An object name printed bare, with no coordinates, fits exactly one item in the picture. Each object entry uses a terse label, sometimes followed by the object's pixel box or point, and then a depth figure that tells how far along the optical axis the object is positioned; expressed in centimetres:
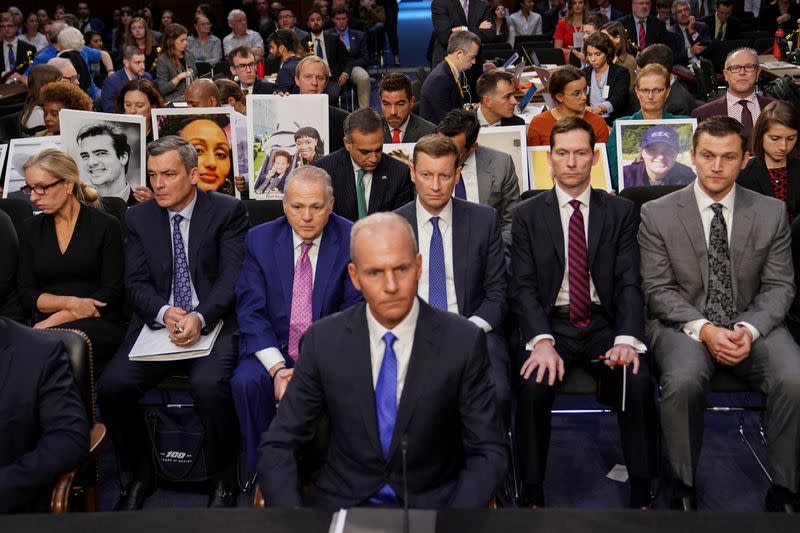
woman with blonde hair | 438
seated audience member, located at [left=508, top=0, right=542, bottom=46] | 1387
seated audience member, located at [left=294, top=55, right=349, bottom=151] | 678
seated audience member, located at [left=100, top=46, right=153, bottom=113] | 817
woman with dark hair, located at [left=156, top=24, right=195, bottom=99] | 945
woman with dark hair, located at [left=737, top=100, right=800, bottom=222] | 470
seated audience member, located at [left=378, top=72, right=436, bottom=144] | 605
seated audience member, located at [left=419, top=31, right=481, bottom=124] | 731
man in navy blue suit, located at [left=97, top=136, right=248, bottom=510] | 399
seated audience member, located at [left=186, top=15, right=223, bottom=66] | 1283
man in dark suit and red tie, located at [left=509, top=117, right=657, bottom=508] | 402
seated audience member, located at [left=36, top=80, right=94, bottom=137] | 597
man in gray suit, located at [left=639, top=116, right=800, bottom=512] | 379
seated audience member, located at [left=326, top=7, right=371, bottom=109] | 1172
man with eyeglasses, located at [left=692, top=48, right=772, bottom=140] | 606
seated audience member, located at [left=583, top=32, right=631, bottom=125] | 741
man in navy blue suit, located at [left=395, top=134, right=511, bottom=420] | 410
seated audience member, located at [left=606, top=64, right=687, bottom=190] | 561
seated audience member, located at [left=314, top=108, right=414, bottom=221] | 497
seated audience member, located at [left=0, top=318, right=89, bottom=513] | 290
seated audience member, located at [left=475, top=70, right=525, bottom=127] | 604
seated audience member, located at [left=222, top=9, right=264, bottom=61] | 1258
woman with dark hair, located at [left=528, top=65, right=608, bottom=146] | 579
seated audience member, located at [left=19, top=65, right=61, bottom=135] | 665
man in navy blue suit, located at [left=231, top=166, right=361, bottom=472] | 391
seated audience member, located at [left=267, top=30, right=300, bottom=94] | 854
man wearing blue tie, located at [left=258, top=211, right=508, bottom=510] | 265
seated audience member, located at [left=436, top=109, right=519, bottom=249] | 501
